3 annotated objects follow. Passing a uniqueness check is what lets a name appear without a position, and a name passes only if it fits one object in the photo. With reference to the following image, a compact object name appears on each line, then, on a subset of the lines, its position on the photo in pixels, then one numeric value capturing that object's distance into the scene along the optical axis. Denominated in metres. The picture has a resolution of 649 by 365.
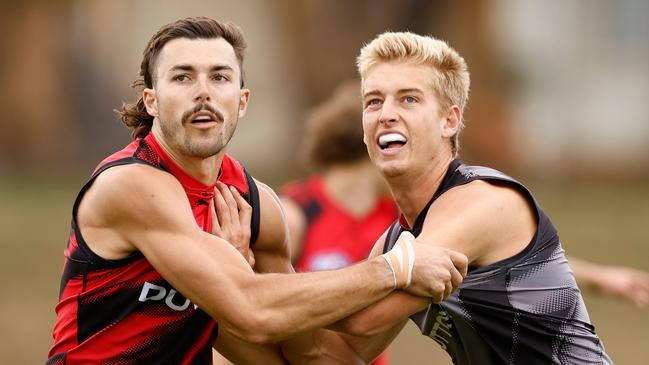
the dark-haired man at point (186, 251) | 11.05
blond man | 11.28
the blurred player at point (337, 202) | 17.80
